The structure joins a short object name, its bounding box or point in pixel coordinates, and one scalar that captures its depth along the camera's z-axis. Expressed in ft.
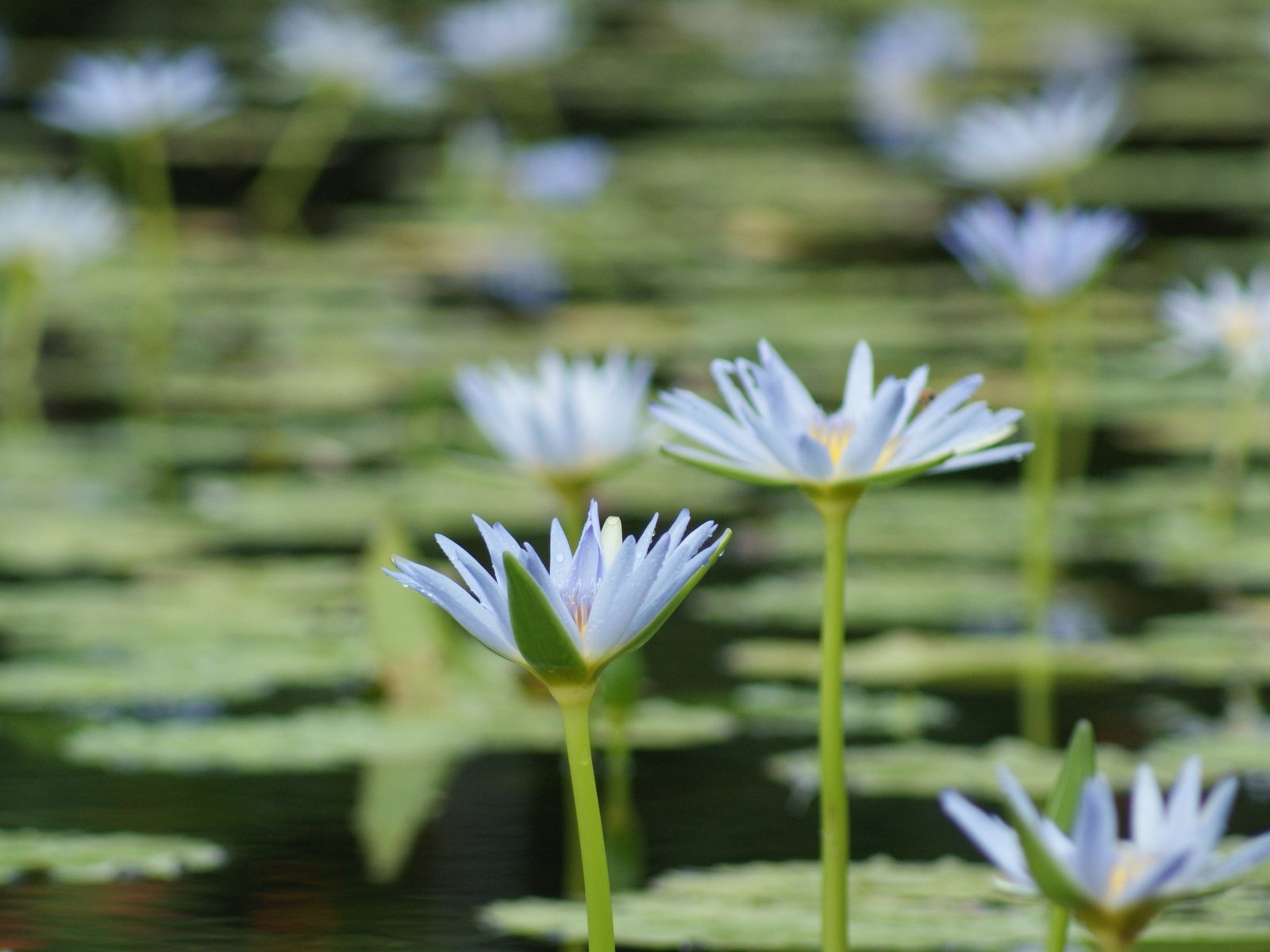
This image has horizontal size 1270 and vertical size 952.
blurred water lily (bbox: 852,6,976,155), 45.03
